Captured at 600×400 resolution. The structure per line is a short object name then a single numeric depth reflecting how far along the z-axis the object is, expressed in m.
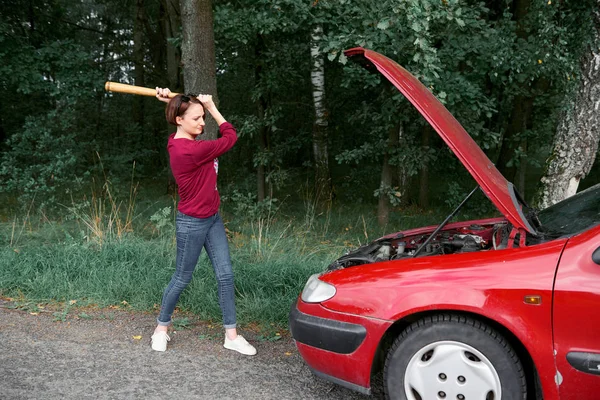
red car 2.63
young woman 3.81
